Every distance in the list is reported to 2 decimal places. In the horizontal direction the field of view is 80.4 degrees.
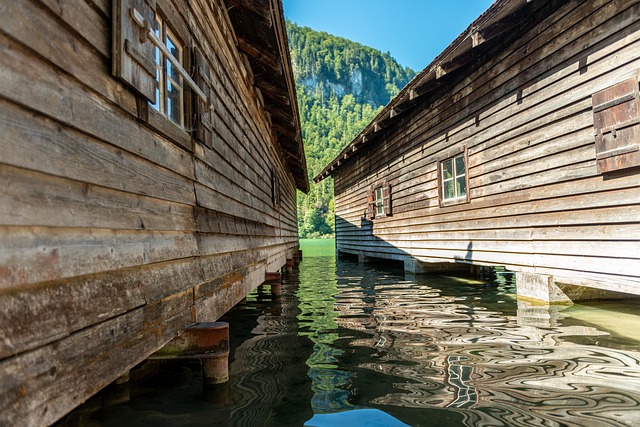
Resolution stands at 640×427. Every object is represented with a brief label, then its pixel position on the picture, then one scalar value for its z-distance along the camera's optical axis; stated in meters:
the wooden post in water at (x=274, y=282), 7.24
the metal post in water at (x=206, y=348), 2.81
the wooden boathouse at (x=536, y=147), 4.67
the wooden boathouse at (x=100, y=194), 1.46
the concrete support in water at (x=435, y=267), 10.58
